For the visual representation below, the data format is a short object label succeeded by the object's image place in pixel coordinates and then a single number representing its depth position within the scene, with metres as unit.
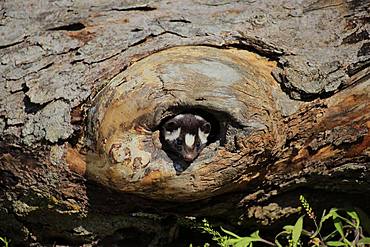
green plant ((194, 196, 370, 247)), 5.36
